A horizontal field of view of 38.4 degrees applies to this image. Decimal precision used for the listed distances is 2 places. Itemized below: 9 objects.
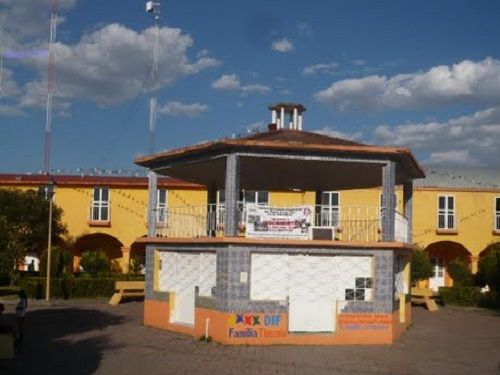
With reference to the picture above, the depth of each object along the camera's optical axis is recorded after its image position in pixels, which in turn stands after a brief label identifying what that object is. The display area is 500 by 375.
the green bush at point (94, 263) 38.78
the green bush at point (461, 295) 34.47
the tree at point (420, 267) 37.16
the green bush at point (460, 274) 38.06
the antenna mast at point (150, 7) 37.47
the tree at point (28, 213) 38.06
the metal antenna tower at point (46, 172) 44.85
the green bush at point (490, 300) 33.69
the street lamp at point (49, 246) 31.00
